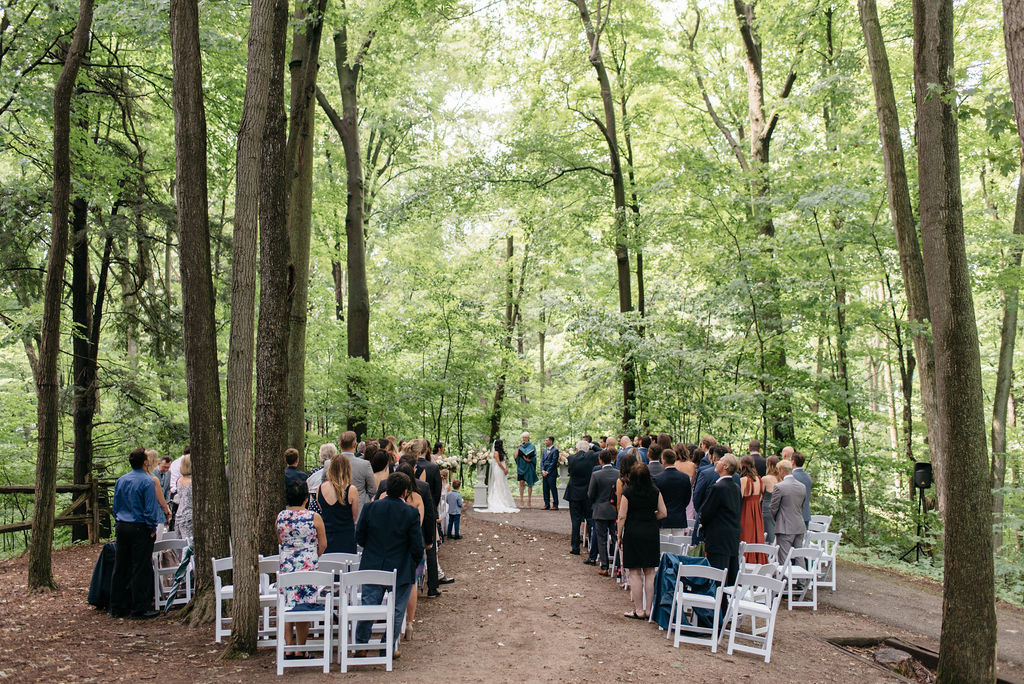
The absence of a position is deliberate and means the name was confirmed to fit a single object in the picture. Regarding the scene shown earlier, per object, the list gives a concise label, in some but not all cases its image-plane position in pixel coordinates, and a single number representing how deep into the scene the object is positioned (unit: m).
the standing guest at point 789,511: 9.00
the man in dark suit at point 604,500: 10.06
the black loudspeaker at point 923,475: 12.28
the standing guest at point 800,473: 9.40
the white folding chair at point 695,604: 6.85
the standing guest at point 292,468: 8.53
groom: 17.19
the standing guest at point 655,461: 9.14
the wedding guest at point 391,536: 6.41
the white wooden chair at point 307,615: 5.78
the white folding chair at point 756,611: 6.70
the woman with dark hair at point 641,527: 7.74
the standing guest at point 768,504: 9.20
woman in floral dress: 6.31
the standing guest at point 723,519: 7.58
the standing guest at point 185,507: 8.89
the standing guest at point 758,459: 9.92
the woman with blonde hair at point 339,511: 7.15
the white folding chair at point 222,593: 6.60
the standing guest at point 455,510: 13.06
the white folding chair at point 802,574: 8.31
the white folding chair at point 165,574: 8.08
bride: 17.27
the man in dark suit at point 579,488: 12.04
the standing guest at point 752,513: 8.48
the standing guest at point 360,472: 7.97
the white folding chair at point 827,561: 9.27
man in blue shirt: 7.90
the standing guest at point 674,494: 8.84
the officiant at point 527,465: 18.27
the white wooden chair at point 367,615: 5.91
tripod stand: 12.75
